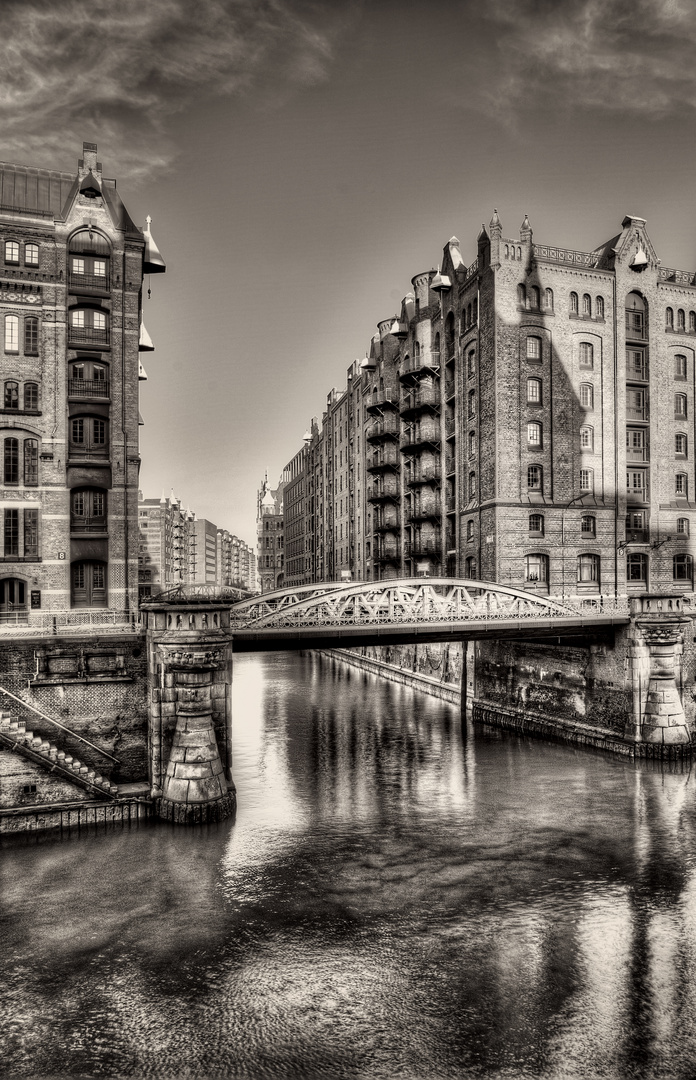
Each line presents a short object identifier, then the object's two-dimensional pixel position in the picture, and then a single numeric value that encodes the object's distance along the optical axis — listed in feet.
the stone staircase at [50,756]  63.05
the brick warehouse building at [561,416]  116.67
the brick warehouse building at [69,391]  102.47
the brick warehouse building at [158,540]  390.21
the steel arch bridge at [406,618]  77.61
